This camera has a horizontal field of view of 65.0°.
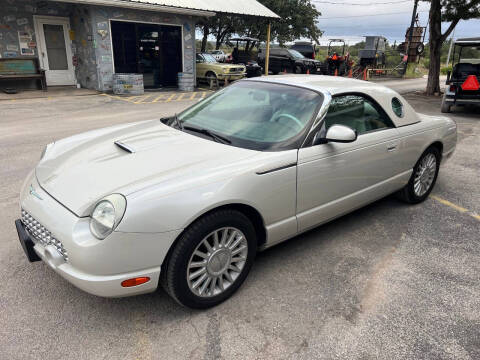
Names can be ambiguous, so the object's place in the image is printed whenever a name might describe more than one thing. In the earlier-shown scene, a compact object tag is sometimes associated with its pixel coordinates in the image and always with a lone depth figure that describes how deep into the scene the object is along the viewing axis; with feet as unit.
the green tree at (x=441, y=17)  48.52
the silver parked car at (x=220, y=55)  83.63
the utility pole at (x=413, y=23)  86.09
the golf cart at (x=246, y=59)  68.08
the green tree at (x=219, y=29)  104.76
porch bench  42.80
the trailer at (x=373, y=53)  97.25
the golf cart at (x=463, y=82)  36.17
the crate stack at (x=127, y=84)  46.52
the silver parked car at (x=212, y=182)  7.26
